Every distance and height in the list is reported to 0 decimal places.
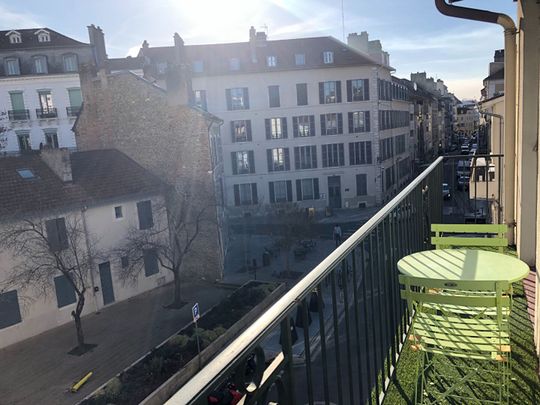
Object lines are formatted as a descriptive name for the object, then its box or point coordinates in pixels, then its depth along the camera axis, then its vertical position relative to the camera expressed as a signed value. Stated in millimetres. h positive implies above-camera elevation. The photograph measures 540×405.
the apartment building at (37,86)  35281 +5700
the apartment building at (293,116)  36469 +1853
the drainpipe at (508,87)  6668 +552
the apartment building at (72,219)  17250 -2749
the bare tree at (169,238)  20797 -4129
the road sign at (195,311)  12723 -4548
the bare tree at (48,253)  16828 -3670
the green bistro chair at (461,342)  2785 -1390
